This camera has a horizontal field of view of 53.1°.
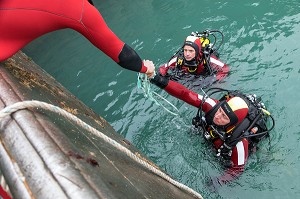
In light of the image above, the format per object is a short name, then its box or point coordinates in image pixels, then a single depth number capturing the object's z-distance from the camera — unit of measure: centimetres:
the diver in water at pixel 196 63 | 538
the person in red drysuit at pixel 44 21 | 199
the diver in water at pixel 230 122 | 400
